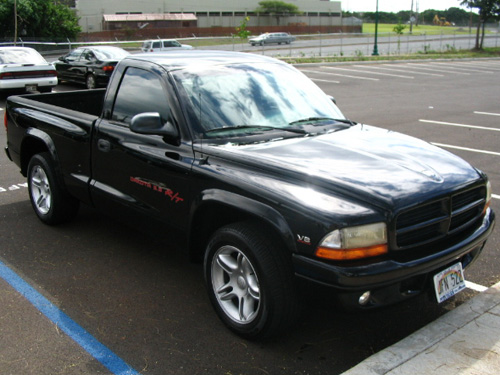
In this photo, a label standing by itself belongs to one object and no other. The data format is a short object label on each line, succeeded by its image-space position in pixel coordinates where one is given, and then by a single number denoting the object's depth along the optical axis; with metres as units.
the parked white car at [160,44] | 33.56
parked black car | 17.98
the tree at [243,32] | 46.32
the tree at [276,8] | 88.75
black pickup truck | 3.18
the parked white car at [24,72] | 15.75
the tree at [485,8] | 47.59
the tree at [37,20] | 42.78
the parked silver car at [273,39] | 55.03
